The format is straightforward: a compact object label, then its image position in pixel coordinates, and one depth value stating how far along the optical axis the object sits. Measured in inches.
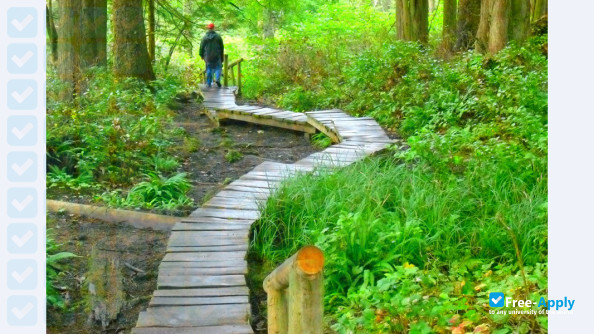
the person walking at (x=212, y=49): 723.9
